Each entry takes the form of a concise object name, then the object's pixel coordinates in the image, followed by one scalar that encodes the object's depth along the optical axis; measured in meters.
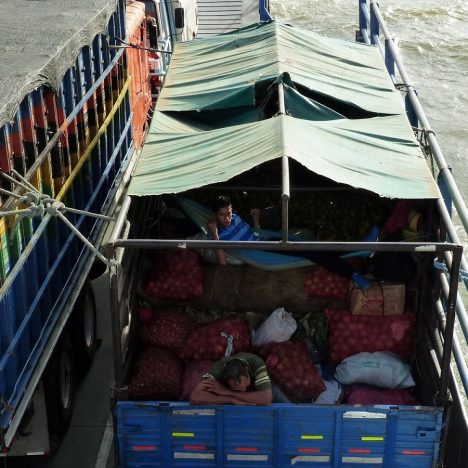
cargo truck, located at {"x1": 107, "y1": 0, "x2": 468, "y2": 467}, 5.42
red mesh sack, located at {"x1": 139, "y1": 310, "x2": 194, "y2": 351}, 6.32
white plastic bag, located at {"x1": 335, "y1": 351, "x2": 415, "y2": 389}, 6.02
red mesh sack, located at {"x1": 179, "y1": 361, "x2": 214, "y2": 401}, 5.96
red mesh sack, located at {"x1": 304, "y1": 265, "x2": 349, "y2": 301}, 6.64
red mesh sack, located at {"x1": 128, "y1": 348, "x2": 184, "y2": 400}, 5.95
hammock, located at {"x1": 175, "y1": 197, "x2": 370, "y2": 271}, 6.57
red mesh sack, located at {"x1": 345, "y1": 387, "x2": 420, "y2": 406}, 5.87
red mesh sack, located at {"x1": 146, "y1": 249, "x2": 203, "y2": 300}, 6.67
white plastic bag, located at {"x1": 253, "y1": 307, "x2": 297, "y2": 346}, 6.37
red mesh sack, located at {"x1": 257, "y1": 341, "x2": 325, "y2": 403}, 5.88
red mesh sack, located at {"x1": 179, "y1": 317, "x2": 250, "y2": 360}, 6.16
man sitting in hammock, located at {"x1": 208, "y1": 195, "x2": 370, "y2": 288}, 6.55
